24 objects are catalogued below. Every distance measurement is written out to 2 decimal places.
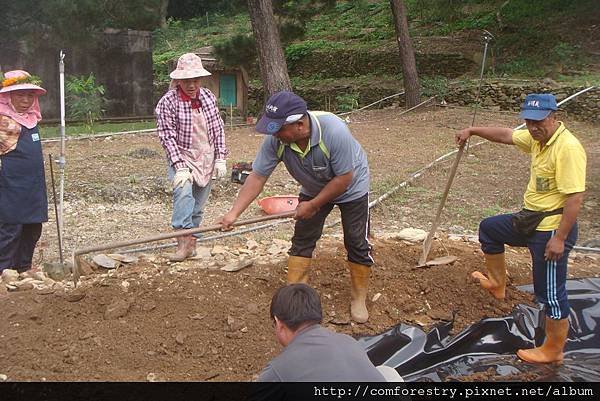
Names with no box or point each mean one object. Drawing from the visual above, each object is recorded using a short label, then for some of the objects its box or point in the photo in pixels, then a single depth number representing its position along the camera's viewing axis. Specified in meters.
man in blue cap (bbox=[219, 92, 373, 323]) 3.41
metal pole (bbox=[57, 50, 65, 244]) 4.41
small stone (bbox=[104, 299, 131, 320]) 3.68
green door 19.86
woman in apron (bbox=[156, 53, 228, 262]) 4.39
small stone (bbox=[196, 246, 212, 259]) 4.79
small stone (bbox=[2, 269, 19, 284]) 4.25
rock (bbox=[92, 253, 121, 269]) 4.50
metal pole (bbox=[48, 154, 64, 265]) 4.29
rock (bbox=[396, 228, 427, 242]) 5.15
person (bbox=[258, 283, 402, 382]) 2.13
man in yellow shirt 3.17
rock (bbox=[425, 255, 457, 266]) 4.52
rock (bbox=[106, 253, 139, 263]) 4.63
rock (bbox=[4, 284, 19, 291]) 4.07
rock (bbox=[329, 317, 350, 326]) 3.86
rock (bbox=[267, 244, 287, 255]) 5.01
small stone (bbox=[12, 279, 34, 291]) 4.07
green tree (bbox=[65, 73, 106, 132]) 14.42
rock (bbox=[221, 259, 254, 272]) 4.39
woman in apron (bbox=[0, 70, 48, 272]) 4.33
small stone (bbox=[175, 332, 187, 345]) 3.50
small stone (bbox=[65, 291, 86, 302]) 3.83
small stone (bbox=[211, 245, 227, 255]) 4.87
